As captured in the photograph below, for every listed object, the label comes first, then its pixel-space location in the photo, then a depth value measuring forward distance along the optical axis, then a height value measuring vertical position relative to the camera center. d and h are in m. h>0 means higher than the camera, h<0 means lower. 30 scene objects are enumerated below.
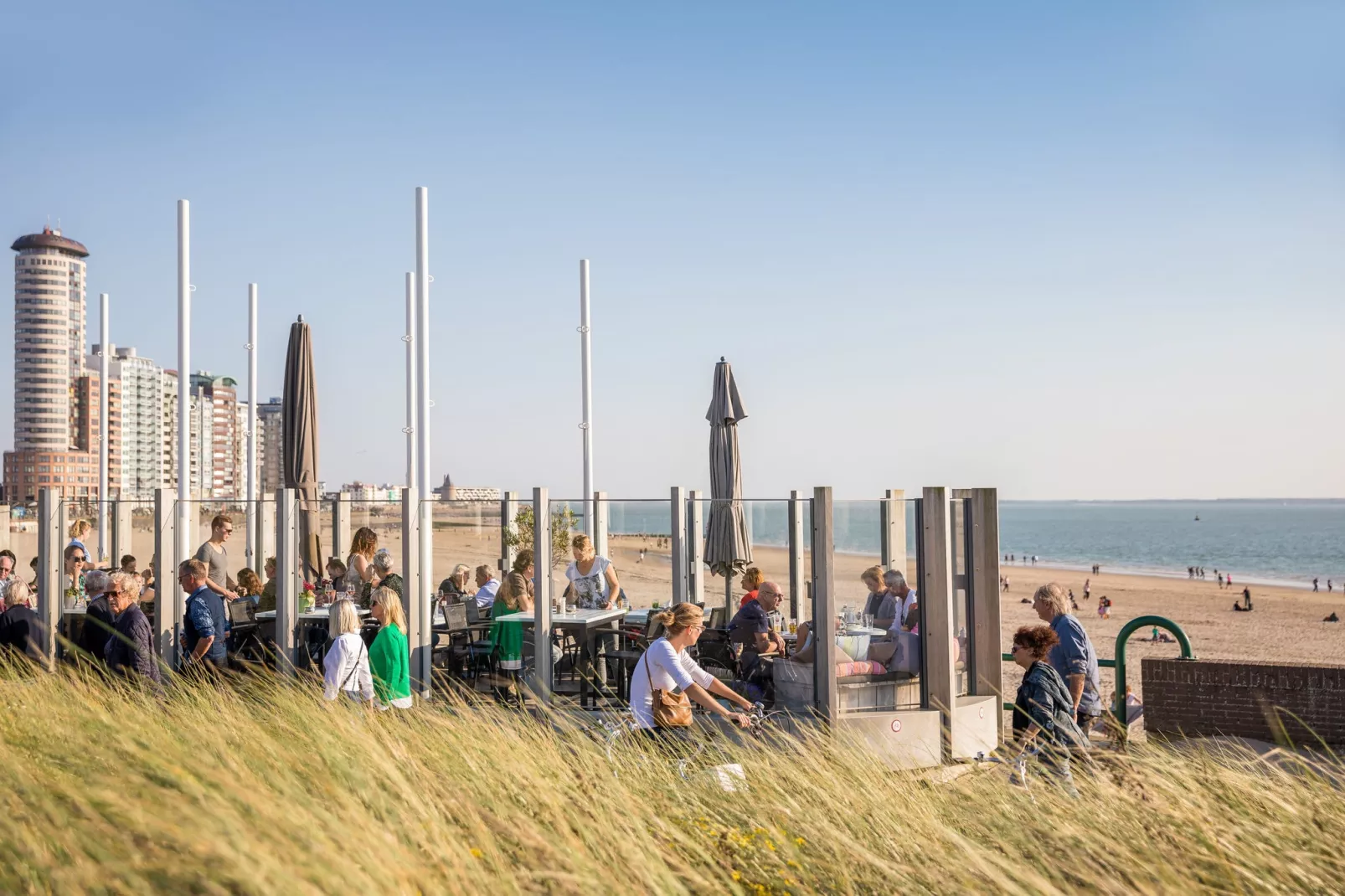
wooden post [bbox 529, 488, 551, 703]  8.73 -0.94
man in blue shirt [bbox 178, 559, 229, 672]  7.86 -0.96
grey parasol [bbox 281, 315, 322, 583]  13.77 +0.91
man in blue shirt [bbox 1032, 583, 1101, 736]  6.20 -1.07
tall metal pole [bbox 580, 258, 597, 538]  15.08 +1.55
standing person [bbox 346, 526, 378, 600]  10.48 -0.75
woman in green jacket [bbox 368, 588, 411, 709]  6.44 -1.00
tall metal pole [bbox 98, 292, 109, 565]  18.55 +1.76
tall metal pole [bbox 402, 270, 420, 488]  14.70 +1.46
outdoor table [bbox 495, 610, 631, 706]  9.31 -1.24
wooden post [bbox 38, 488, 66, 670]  10.30 -0.71
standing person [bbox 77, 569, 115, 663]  6.96 -0.83
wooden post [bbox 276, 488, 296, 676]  9.05 -0.76
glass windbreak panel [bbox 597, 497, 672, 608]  10.51 -0.57
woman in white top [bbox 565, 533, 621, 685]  10.17 -0.95
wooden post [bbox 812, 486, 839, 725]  7.72 -0.95
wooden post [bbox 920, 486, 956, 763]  7.98 -0.94
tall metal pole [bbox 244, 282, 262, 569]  17.05 +1.48
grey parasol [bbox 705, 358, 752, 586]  13.52 +0.59
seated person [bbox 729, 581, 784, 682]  8.41 -1.24
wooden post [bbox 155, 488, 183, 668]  9.72 -0.85
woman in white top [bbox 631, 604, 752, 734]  5.88 -1.06
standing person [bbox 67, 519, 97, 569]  11.35 -0.47
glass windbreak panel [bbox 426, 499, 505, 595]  12.17 -0.71
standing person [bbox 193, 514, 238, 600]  10.11 -0.61
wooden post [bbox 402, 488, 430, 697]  9.12 -0.89
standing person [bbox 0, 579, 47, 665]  7.48 -0.98
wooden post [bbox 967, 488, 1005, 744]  8.29 -0.85
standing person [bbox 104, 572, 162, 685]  6.68 -0.91
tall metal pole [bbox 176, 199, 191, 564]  13.92 +2.29
